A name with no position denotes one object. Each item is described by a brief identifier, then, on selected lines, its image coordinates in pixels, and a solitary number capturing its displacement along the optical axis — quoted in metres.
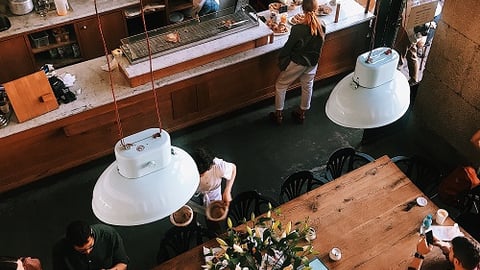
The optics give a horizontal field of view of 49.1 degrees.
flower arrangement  2.81
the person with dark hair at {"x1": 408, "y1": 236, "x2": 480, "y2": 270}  3.19
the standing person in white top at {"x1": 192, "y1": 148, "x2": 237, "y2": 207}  3.86
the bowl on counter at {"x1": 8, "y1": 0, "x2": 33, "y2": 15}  5.68
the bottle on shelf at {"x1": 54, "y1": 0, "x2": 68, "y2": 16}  5.71
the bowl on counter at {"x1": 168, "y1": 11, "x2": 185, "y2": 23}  6.48
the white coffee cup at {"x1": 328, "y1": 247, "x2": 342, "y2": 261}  3.69
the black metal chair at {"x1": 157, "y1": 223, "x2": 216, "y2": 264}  3.89
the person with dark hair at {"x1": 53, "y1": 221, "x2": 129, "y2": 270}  3.36
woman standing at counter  4.95
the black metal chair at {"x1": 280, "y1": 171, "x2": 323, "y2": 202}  4.32
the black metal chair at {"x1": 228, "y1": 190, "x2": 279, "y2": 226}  4.10
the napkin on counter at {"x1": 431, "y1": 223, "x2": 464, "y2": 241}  3.75
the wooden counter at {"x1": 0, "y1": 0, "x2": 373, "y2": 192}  4.80
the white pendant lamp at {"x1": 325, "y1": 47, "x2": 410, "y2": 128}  2.84
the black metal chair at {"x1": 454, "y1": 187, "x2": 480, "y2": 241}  4.18
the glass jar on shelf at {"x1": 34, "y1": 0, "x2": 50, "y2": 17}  5.81
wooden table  3.70
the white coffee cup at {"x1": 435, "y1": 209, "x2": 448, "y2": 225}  3.88
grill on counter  5.11
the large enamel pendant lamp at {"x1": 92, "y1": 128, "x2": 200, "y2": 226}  2.35
